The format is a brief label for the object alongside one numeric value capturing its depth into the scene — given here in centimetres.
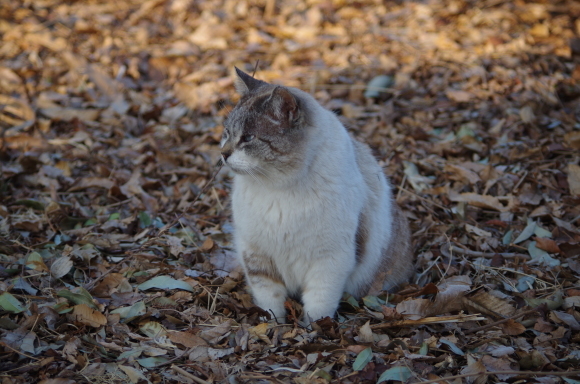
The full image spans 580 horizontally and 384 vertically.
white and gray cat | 634
